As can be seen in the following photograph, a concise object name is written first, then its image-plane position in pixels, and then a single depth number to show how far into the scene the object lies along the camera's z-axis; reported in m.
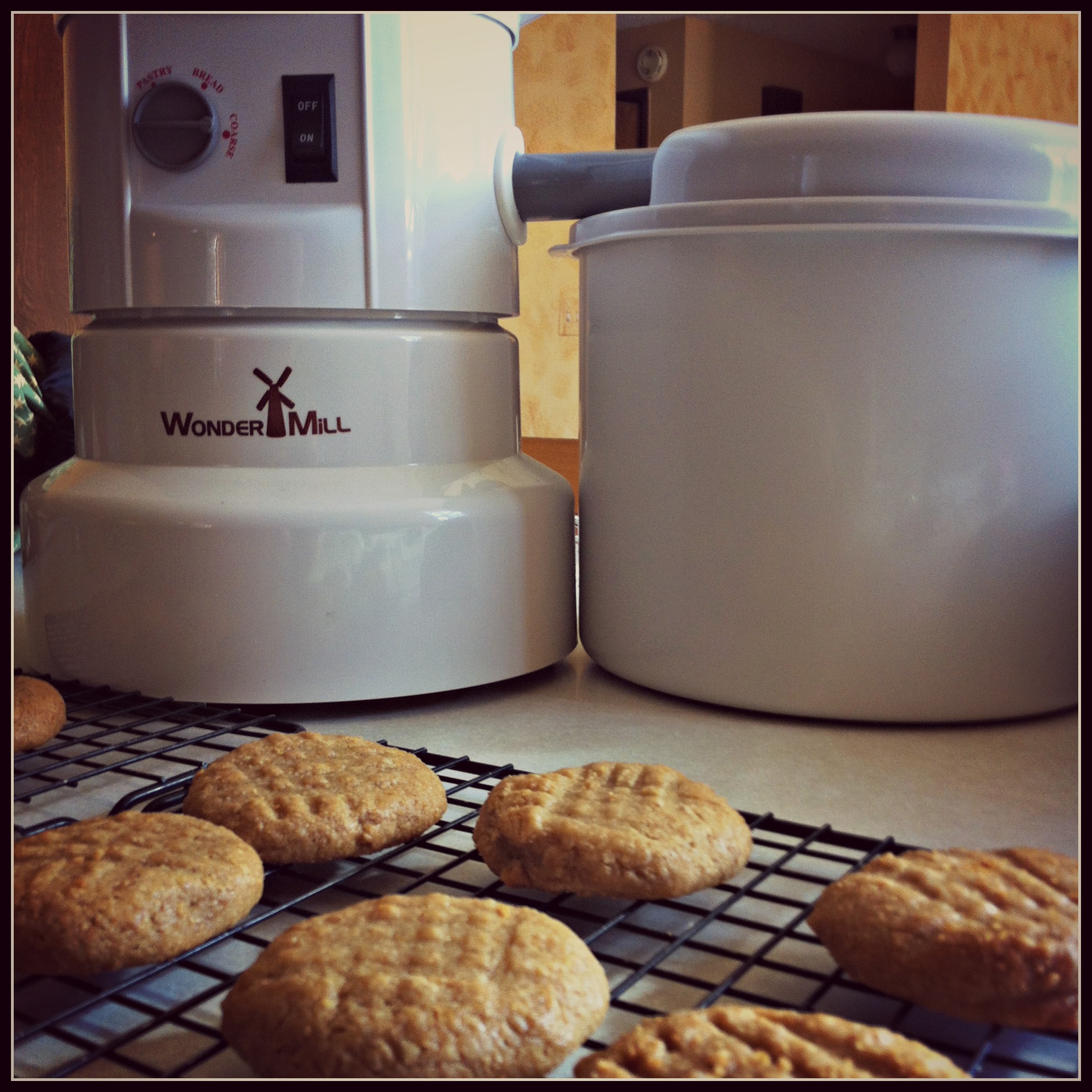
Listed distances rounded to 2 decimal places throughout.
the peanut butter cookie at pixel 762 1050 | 0.36
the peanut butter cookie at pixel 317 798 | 0.56
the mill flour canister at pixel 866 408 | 0.75
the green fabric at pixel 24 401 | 1.20
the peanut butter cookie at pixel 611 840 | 0.52
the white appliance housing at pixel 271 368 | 0.82
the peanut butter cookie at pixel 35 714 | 0.70
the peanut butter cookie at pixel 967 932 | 0.41
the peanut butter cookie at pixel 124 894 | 0.46
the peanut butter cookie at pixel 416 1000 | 0.38
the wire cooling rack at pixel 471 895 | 0.41
